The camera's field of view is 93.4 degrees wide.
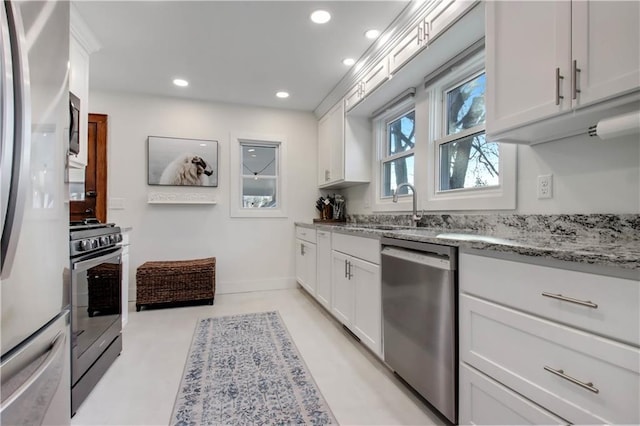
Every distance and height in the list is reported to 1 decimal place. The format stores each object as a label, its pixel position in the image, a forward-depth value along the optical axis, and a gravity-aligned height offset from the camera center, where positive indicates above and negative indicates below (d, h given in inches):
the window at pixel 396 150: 116.5 +26.2
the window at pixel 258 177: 161.0 +20.0
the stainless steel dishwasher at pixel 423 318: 53.9 -21.5
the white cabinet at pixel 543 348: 32.7 -17.3
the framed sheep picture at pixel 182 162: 146.8 +25.2
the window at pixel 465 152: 74.5 +17.7
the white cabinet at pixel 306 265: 134.7 -25.5
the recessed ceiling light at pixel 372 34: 95.9 +57.9
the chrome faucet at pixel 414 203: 99.1 +3.4
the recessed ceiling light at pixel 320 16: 87.4 +58.1
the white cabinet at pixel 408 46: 79.8 +47.9
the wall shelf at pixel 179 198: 145.3 +7.0
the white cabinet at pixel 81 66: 92.7 +47.3
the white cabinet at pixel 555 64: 39.6 +22.8
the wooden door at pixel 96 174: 138.1 +17.4
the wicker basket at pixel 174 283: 129.3 -31.0
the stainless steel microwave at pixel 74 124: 85.4 +25.8
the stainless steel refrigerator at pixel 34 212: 28.7 -0.1
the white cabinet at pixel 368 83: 100.7 +48.4
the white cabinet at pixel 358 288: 80.7 -23.1
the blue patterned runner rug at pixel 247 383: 61.7 -41.5
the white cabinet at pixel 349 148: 137.2 +29.9
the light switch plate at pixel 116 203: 141.9 +4.0
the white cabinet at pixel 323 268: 115.3 -22.1
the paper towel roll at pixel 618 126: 40.3 +12.4
